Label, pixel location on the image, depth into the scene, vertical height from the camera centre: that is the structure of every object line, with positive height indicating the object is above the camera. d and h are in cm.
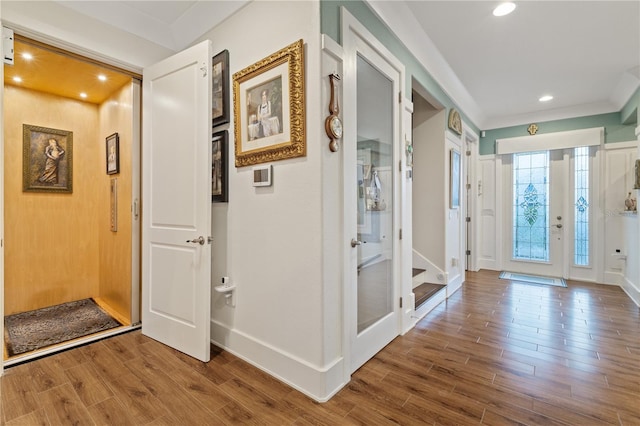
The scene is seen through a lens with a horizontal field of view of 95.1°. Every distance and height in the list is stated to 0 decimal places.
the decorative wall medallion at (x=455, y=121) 386 +123
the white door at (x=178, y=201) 219 +8
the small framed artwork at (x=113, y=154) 310 +63
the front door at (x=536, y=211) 488 +1
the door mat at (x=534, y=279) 451 -109
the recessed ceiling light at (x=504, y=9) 240 +170
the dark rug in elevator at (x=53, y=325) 244 -109
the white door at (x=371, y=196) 199 +12
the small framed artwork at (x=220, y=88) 233 +100
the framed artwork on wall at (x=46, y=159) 316 +58
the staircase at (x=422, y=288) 326 -95
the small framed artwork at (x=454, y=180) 393 +43
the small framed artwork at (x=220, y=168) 234 +35
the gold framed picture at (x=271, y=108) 181 +70
